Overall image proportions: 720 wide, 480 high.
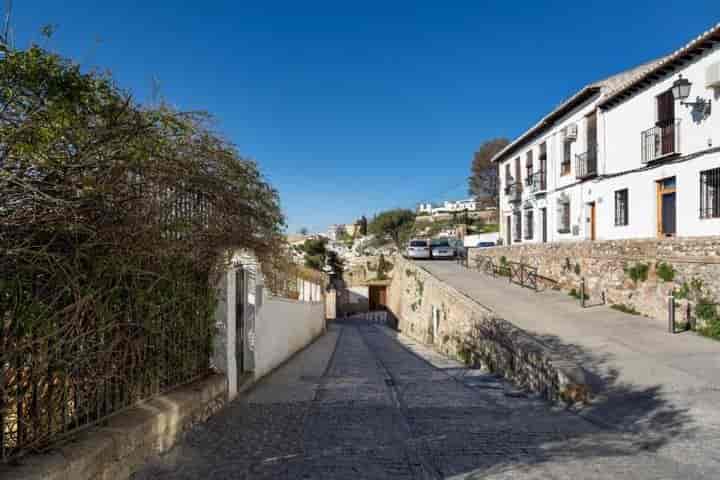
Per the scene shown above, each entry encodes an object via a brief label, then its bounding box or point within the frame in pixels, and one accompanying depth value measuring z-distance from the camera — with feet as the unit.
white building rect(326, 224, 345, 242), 291.48
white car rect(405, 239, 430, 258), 105.19
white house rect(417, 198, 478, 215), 313.32
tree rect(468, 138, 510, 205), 178.60
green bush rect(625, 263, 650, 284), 38.83
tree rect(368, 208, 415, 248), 200.03
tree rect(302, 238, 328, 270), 109.09
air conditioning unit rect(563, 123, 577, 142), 65.21
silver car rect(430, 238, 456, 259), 104.32
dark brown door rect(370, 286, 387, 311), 143.84
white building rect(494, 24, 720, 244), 41.96
